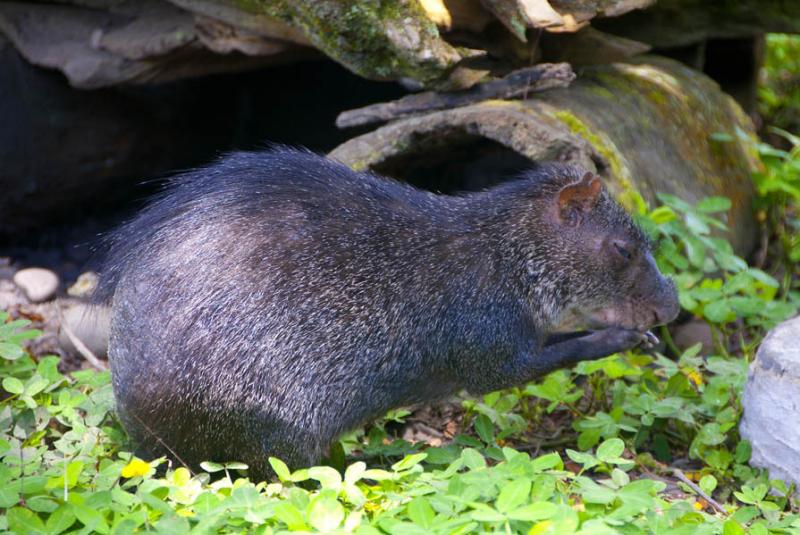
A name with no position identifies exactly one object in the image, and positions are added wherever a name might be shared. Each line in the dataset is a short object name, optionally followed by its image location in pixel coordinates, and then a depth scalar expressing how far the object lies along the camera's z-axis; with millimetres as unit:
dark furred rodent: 7184
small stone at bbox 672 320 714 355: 10625
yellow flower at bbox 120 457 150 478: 6590
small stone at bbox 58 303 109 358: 10320
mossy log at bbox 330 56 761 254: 9594
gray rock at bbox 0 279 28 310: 11476
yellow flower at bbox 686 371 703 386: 9109
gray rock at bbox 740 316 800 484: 7707
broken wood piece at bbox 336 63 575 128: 9844
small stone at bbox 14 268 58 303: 11633
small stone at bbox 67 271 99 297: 11781
